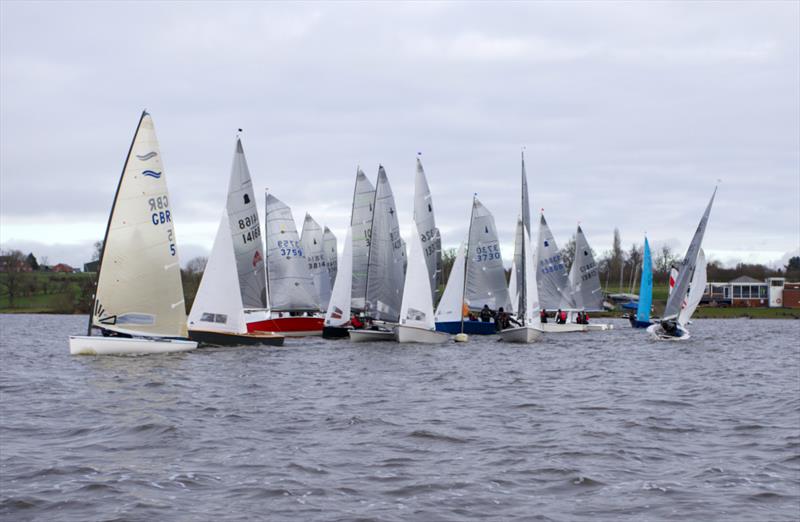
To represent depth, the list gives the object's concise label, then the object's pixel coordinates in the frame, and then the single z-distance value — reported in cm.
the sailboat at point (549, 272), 6222
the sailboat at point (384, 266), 4459
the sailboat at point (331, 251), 6244
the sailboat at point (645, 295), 6625
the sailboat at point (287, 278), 4988
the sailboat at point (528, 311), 4609
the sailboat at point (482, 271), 5331
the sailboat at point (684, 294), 4853
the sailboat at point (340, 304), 4578
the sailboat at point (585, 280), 6738
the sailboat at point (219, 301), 3631
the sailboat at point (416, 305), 4112
